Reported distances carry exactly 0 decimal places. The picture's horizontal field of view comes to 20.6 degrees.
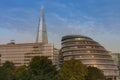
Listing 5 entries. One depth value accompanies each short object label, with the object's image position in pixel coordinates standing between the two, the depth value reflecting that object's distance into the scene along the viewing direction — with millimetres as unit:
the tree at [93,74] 105262
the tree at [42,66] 84400
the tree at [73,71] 86062
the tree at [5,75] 59953
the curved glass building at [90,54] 187375
